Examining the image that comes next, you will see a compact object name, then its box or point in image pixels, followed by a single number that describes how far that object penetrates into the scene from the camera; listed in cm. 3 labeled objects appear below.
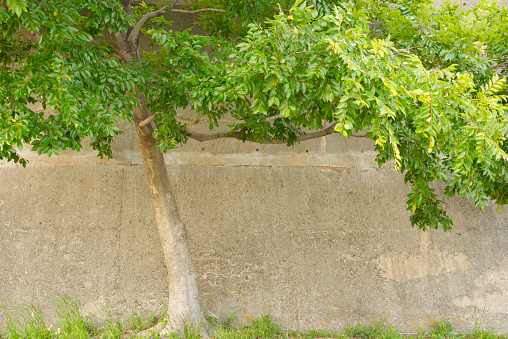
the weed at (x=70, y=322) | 475
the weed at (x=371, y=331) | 561
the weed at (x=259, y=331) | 481
